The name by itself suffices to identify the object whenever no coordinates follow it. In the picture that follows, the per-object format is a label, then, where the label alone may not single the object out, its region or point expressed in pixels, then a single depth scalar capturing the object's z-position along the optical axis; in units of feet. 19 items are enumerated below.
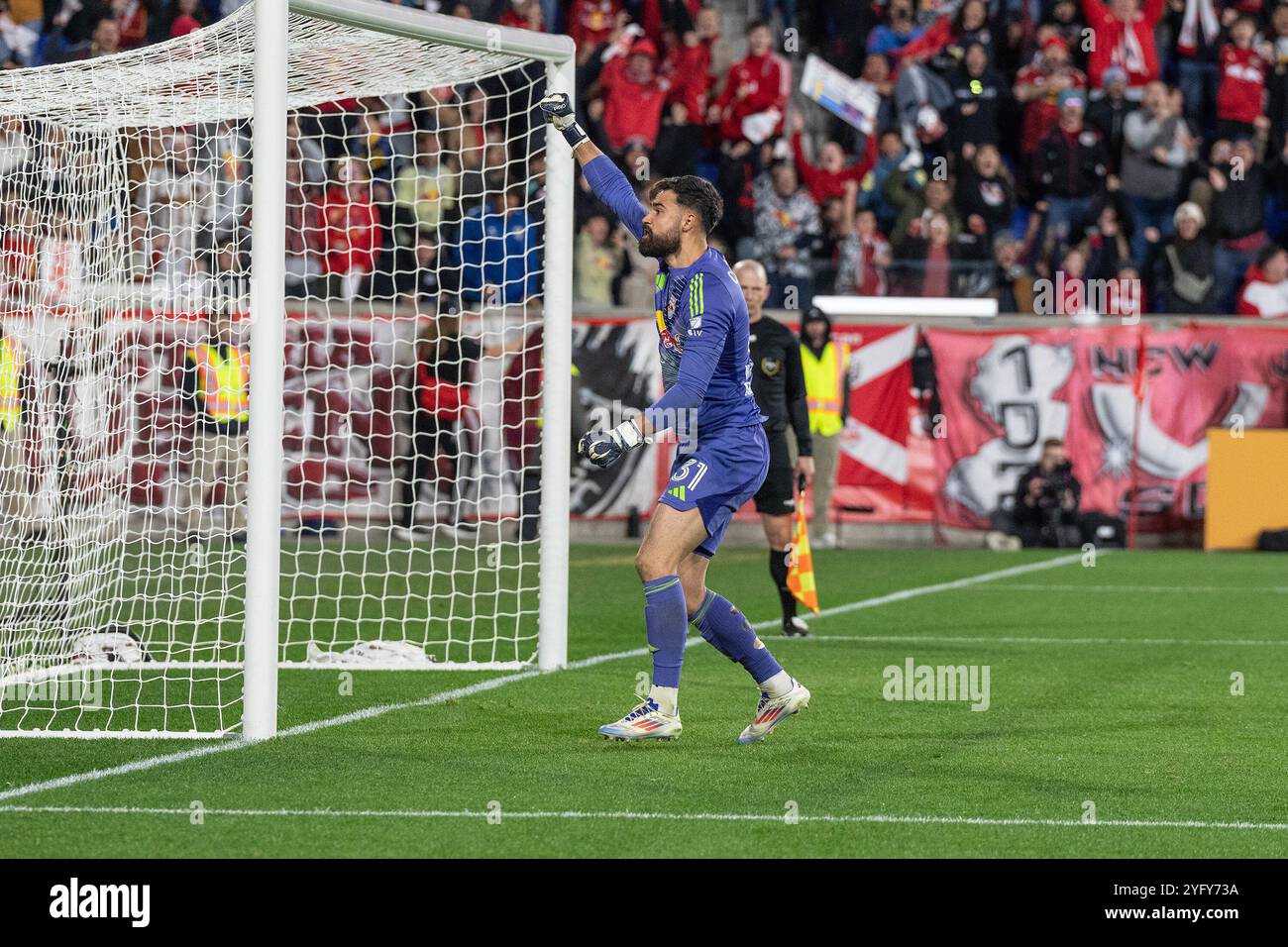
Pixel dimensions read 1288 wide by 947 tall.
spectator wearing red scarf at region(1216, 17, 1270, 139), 72.49
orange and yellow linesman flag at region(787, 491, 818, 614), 39.27
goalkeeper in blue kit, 24.82
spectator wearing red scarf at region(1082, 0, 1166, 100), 74.13
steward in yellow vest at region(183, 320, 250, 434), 50.55
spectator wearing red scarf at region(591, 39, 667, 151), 71.00
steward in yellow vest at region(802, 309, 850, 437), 55.79
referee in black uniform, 38.27
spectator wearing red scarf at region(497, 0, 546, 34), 72.38
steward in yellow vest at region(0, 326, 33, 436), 36.22
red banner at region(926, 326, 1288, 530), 67.36
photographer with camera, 65.92
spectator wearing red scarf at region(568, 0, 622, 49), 74.95
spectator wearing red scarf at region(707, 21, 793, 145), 71.46
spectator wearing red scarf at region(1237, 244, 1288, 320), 69.26
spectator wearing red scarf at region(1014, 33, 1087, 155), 72.23
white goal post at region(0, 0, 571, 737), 28.99
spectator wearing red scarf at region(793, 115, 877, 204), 70.90
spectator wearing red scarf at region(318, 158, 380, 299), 53.36
